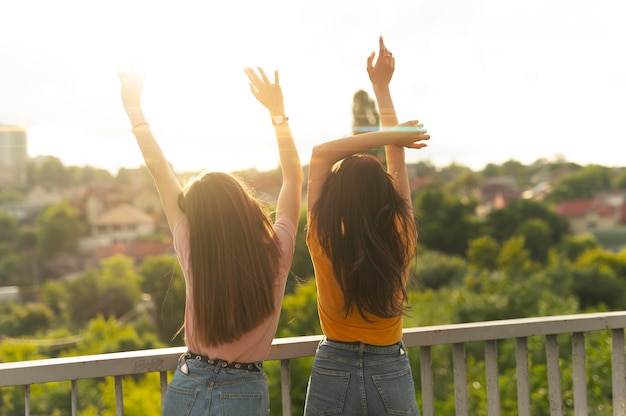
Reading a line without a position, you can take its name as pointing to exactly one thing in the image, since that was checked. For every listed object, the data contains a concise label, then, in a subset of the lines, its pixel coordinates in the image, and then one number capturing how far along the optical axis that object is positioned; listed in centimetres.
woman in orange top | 163
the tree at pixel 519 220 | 6366
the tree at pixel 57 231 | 6769
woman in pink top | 152
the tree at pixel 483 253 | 5753
